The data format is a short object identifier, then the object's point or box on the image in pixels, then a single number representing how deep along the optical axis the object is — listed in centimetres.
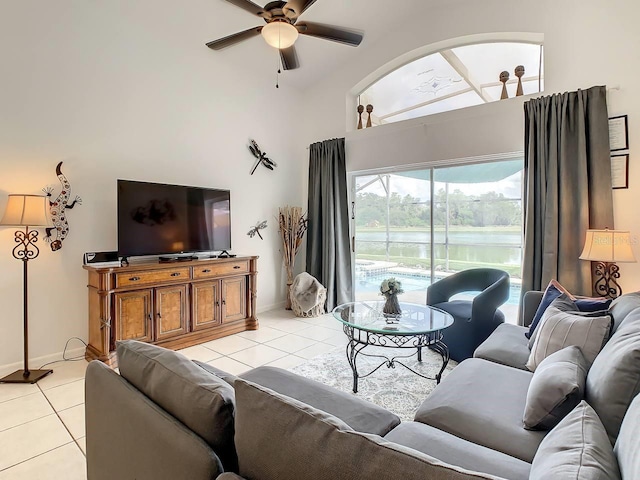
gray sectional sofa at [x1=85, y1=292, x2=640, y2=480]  73
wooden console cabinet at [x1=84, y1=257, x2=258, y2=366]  319
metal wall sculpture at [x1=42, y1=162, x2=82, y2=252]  321
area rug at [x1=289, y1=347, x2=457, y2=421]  253
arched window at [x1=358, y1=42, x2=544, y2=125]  381
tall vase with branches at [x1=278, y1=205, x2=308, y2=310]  535
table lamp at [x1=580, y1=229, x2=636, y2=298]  271
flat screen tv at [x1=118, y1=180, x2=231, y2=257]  345
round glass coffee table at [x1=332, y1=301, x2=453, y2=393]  255
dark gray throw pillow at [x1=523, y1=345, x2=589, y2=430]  134
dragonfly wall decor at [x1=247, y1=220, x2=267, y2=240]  498
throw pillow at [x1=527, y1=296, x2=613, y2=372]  177
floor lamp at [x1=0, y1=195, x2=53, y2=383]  277
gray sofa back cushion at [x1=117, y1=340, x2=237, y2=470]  94
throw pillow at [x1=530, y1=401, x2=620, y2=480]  74
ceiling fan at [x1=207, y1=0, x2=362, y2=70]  259
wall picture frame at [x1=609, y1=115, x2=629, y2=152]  307
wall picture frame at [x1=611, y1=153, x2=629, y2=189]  309
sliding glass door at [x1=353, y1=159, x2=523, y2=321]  394
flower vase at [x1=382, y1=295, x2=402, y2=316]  296
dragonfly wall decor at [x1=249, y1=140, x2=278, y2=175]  495
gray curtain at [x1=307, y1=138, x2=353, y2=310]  511
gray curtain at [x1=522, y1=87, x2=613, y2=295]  312
